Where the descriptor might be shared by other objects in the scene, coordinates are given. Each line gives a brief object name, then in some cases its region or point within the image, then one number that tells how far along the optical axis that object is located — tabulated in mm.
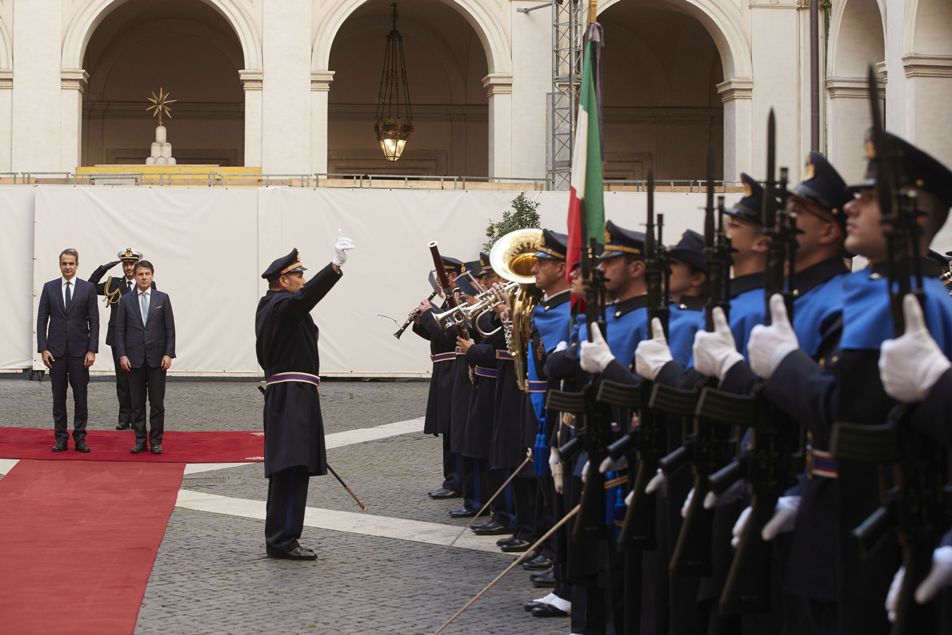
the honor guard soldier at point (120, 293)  13744
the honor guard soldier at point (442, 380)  9969
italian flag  6594
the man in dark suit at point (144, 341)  12312
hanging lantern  28359
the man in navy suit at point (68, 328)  12227
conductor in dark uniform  7746
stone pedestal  21281
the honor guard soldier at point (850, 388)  3258
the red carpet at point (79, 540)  6379
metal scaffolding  20812
